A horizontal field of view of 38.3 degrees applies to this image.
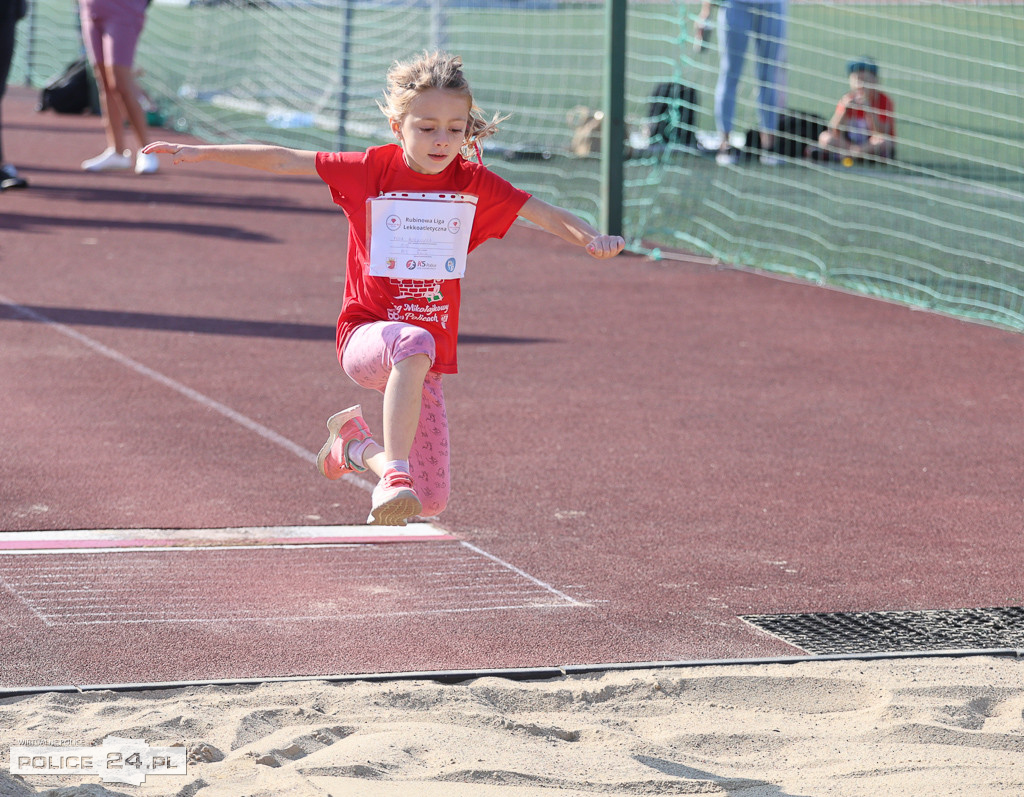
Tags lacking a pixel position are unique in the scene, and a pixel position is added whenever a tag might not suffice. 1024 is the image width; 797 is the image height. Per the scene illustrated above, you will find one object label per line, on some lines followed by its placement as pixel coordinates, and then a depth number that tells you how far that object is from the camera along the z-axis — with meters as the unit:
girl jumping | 4.44
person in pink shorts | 13.19
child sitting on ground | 14.60
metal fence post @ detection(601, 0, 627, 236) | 12.39
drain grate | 4.88
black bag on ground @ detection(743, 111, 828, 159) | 15.28
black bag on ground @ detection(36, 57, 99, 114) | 20.38
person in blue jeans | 14.12
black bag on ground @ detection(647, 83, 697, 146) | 14.39
